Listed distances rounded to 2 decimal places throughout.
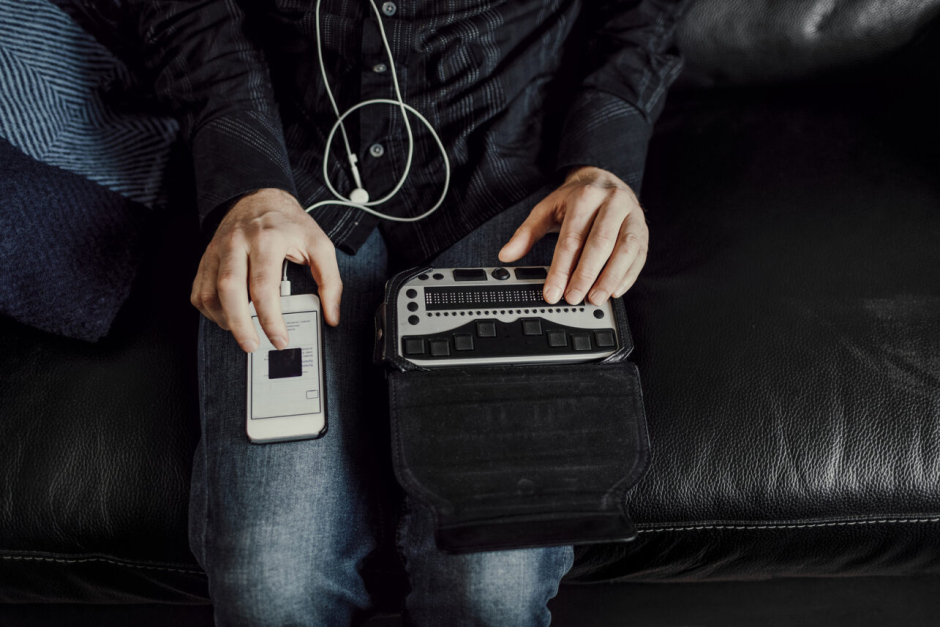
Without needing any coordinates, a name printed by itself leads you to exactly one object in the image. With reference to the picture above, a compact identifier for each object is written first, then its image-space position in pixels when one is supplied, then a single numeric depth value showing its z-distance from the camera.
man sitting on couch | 0.54
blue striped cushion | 0.63
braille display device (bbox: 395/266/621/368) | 0.55
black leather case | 0.49
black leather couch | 0.61
